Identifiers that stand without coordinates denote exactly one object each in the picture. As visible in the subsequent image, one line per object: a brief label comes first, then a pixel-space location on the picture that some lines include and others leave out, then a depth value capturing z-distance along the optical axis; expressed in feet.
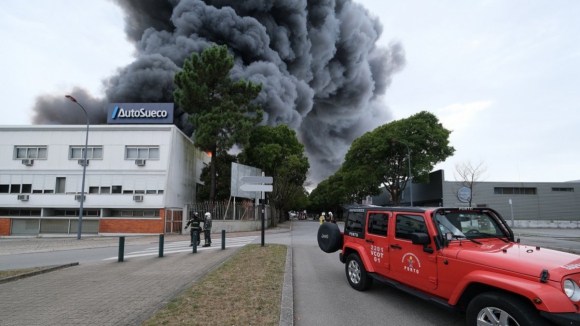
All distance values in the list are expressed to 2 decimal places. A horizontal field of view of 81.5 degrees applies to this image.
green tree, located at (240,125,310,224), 112.16
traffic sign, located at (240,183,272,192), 45.23
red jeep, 11.25
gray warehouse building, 142.92
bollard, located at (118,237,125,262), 35.45
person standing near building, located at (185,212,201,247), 45.03
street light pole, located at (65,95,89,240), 73.92
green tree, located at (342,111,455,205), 118.52
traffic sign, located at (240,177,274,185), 45.37
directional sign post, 45.19
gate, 87.61
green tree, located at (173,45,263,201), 98.27
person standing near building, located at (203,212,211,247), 49.57
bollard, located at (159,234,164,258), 39.00
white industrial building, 87.51
